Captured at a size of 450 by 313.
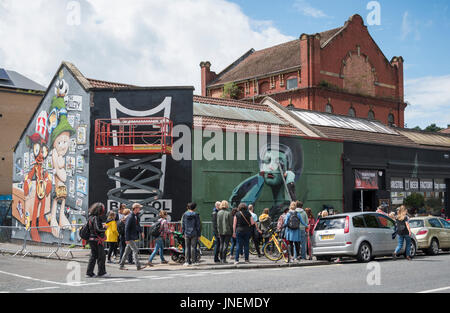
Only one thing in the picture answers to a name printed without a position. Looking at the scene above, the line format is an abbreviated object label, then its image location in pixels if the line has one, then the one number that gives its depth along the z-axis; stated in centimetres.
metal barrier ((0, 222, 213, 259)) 1744
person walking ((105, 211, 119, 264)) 1437
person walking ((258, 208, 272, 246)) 1780
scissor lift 1892
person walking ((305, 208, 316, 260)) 1679
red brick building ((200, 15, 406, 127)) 4209
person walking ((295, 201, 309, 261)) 1607
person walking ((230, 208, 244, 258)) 1576
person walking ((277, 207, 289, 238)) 1629
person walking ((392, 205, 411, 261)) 1588
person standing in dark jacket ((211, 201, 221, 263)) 1540
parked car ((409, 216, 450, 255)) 1811
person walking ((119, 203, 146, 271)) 1341
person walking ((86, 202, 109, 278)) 1180
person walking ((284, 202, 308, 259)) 1550
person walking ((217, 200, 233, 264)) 1491
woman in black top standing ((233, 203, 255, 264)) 1485
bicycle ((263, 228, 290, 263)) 1558
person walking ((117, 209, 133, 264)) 1526
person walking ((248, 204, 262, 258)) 1697
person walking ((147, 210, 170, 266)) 1491
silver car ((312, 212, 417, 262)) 1504
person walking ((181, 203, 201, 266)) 1422
